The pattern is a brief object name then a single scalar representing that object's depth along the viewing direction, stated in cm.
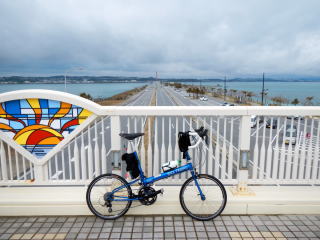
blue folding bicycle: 348
